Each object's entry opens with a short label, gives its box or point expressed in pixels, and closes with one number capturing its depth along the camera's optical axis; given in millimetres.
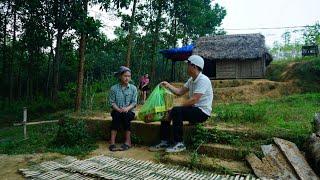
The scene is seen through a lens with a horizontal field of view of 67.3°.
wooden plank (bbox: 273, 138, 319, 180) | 3080
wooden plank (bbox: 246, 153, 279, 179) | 3088
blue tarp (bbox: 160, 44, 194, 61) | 15371
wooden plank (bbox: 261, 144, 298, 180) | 3068
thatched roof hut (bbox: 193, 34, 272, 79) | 14495
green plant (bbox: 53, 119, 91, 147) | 4356
